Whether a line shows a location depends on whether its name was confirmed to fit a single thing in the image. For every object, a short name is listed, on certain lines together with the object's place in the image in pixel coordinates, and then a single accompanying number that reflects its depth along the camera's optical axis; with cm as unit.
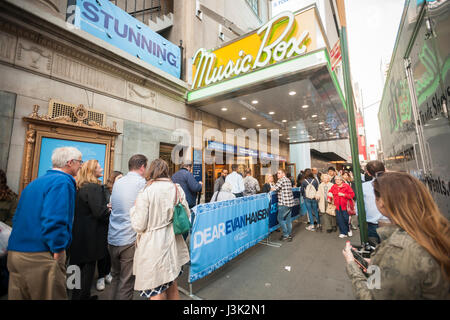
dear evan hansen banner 328
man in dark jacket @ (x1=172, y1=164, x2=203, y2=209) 491
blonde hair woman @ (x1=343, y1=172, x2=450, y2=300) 111
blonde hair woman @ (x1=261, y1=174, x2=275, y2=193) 702
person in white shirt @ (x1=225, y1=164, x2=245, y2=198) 705
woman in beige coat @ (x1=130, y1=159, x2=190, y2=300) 222
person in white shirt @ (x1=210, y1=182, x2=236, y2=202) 532
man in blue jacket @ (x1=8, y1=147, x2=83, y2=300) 177
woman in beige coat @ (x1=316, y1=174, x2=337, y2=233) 630
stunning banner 563
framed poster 479
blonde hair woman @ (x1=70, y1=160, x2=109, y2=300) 274
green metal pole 247
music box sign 580
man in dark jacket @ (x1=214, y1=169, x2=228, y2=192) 734
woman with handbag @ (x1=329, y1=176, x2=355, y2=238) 566
